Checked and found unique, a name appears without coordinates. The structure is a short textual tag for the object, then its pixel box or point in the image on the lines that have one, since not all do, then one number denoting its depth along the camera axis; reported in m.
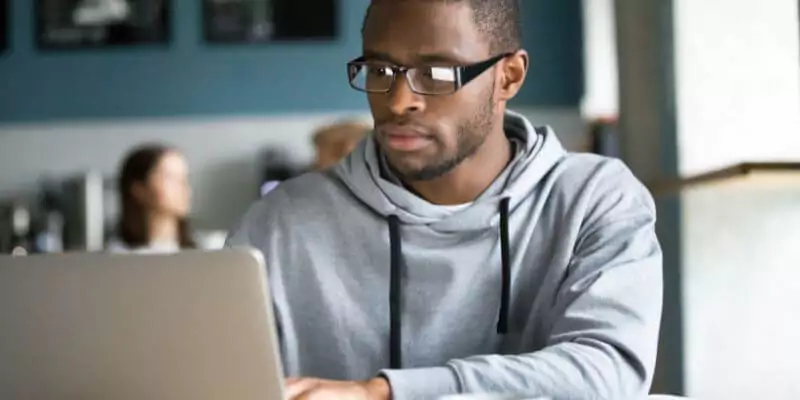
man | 1.45
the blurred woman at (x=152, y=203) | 3.98
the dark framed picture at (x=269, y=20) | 4.69
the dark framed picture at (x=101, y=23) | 4.70
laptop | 0.92
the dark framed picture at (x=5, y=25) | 4.71
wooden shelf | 1.96
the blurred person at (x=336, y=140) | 3.52
